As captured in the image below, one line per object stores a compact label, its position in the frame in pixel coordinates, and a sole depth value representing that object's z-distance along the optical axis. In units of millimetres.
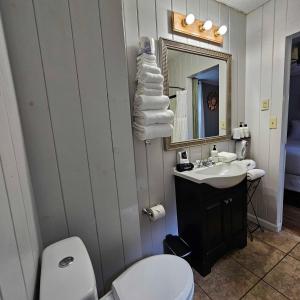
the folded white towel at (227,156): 1731
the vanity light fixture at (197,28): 1441
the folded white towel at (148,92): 1261
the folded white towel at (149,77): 1227
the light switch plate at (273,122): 1794
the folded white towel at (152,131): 1278
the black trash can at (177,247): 1470
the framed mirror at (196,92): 1502
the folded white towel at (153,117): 1258
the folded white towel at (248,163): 1799
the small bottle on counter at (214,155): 1734
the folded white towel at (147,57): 1243
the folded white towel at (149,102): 1248
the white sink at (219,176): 1305
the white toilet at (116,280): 627
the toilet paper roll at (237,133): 1939
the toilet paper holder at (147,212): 1411
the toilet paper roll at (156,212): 1392
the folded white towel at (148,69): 1229
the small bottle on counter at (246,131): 1984
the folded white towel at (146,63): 1245
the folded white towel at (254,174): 1719
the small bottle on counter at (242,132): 1954
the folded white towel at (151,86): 1260
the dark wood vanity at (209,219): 1379
